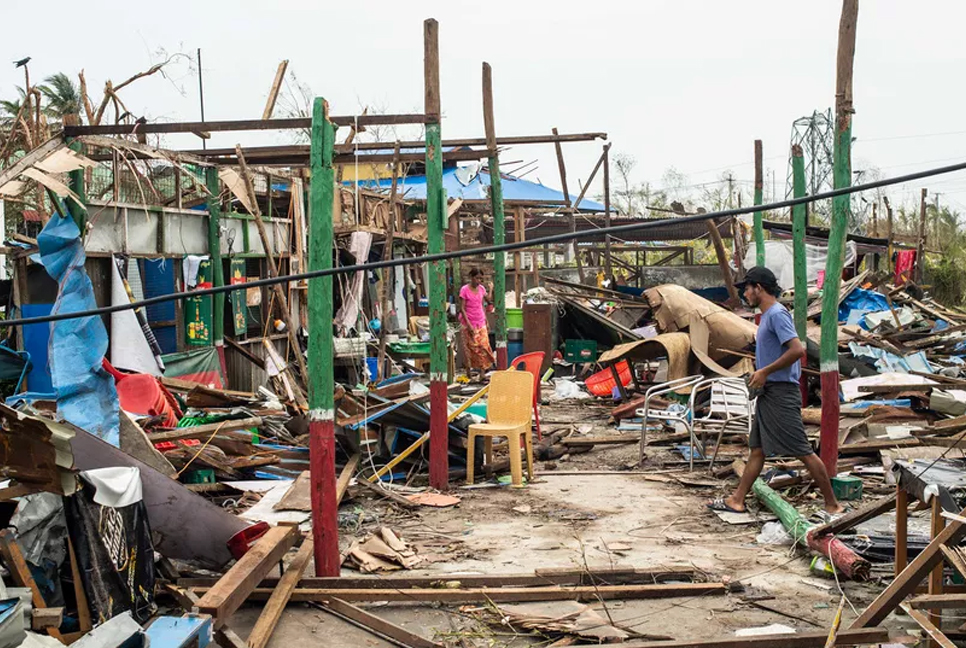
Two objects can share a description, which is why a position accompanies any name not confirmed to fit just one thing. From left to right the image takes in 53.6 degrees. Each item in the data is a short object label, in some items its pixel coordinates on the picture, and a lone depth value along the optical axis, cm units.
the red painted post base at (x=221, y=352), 1374
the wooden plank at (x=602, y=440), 1162
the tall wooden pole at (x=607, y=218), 2231
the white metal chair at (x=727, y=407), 1025
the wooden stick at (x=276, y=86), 1228
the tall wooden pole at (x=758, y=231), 2033
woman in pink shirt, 1700
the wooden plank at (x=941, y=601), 433
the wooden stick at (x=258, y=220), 1155
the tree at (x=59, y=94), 2989
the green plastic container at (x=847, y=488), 863
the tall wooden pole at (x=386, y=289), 1428
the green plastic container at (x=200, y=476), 872
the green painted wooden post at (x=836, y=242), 879
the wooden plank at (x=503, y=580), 613
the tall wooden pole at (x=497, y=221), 1544
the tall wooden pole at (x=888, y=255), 2675
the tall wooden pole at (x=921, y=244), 2730
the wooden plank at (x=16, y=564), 506
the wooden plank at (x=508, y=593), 597
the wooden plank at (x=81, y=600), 516
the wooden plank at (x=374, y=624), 536
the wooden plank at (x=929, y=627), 413
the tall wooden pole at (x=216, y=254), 1369
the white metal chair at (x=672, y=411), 1040
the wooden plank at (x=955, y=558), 422
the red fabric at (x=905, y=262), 2789
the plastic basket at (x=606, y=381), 1568
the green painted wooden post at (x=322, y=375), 634
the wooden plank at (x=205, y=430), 868
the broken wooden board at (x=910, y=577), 443
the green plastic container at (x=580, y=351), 1852
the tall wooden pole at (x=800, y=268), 1283
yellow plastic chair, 946
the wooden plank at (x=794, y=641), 477
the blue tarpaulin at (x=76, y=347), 804
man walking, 774
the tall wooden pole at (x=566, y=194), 2094
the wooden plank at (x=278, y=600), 521
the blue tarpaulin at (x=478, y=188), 2350
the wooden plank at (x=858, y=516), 571
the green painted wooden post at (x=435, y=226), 927
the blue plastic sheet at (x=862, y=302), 2094
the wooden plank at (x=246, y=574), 499
